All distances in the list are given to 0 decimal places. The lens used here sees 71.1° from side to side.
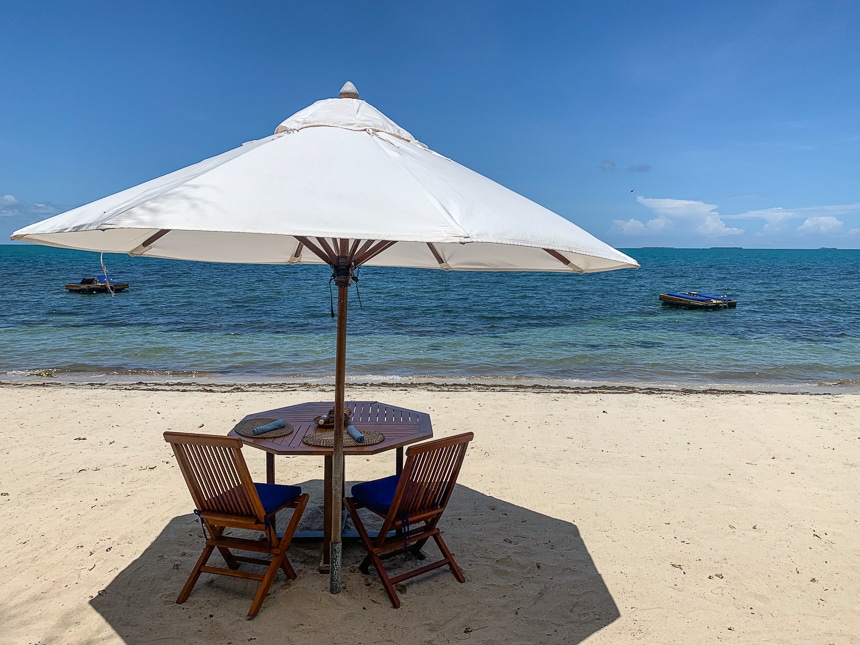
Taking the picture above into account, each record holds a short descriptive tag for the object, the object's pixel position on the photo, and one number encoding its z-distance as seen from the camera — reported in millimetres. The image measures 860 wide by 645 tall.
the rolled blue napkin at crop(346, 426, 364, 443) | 3641
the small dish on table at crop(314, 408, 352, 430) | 3977
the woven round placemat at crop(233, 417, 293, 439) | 3767
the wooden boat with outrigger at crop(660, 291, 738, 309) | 28297
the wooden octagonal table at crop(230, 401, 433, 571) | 3528
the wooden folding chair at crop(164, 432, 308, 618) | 3182
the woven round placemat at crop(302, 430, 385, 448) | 3592
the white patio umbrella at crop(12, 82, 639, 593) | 2260
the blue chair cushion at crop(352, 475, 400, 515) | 3545
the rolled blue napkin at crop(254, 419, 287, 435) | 3760
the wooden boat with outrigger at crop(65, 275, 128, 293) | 31000
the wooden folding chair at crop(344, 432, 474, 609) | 3391
